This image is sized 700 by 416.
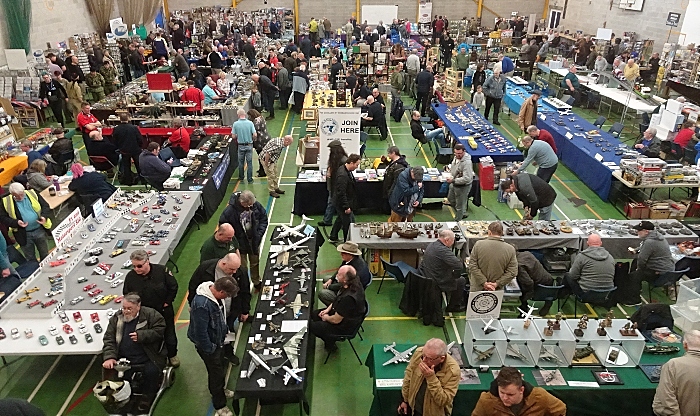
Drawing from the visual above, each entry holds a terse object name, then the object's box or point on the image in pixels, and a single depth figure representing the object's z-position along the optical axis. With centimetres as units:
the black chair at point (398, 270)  685
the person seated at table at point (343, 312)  540
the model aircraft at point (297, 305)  579
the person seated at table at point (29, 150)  1008
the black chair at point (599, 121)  1223
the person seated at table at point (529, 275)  668
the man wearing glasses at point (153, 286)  535
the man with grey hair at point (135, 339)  486
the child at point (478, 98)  1469
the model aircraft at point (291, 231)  723
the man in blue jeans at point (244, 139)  1024
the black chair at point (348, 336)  581
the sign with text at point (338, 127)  1009
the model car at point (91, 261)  662
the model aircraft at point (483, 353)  505
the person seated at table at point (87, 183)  834
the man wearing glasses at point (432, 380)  414
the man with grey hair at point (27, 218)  704
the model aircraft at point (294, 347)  510
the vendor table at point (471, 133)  1066
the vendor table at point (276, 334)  482
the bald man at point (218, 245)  583
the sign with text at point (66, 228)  658
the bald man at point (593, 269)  649
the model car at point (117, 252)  683
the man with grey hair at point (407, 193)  792
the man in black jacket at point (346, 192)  780
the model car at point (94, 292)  605
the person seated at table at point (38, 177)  863
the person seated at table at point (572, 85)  1620
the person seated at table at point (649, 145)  1096
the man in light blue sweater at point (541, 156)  918
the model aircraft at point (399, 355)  509
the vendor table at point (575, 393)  480
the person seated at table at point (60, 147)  1031
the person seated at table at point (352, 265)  583
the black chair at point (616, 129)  1205
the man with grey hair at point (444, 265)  633
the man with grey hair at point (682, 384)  416
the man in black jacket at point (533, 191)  820
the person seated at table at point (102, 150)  1034
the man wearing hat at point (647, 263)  677
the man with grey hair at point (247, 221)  657
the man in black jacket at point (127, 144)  1021
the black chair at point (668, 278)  679
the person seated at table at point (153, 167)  899
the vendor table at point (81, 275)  538
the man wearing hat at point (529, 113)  1208
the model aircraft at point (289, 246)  680
